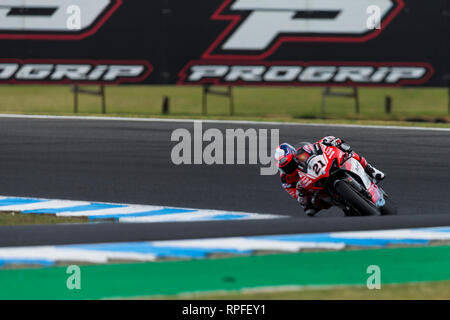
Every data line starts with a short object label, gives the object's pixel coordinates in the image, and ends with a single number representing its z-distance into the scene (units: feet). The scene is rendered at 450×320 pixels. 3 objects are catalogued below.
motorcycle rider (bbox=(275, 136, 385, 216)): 48.83
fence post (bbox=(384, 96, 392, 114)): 124.57
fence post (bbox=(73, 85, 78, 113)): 110.30
